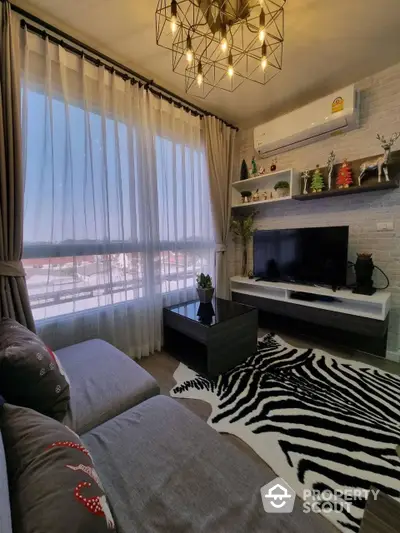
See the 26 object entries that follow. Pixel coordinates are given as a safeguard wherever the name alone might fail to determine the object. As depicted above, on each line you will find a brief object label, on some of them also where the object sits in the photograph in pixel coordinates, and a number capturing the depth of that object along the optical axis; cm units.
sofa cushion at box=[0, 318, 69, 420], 89
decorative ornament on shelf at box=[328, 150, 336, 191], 237
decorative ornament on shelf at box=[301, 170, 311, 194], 254
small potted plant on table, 225
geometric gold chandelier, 124
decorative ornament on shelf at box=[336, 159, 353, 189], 225
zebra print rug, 111
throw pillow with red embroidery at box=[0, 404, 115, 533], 46
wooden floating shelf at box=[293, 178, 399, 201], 201
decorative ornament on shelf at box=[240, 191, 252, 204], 309
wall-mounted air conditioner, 213
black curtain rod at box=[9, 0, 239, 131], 156
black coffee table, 185
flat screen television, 226
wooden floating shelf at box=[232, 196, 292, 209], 261
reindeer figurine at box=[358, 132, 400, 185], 204
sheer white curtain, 164
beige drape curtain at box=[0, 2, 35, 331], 142
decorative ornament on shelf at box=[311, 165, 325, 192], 243
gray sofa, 63
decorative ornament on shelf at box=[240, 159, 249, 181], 309
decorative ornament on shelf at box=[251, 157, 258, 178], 299
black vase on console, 214
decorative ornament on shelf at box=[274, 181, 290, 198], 271
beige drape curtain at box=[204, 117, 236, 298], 274
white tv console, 198
